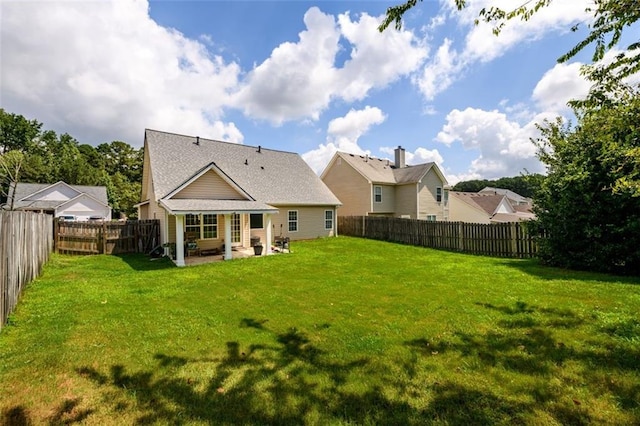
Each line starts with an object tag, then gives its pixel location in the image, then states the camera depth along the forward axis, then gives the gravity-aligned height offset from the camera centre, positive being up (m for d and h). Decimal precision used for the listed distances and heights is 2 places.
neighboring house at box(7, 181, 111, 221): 31.38 +2.39
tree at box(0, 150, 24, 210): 26.39 +6.04
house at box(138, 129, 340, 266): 13.58 +1.51
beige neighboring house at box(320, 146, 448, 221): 25.39 +2.77
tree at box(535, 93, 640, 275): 8.45 +0.09
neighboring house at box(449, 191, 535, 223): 35.59 +1.17
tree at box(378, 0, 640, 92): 3.25 +2.29
